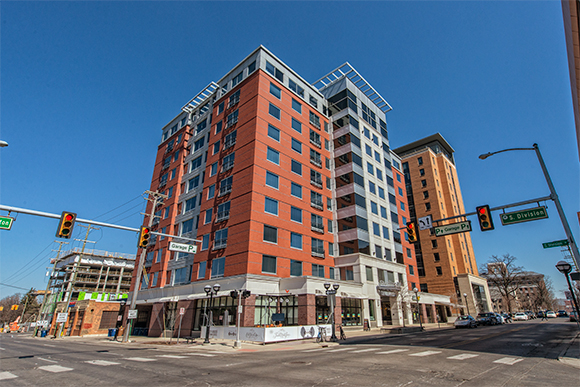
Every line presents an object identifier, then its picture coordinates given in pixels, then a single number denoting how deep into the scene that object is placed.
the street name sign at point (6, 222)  14.60
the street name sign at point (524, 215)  15.54
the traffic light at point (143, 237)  20.16
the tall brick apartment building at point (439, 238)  65.25
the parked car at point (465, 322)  36.06
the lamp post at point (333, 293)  23.85
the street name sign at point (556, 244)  15.93
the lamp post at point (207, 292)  25.12
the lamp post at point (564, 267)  16.33
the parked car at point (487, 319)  41.43
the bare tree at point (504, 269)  67.12
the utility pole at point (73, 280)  48.16
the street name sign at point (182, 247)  24.17
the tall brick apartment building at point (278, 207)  31.77
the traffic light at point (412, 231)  19.60
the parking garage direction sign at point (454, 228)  18.17
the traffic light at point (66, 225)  14.64
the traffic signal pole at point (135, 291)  27.45
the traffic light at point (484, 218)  16.61
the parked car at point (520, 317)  63.59
